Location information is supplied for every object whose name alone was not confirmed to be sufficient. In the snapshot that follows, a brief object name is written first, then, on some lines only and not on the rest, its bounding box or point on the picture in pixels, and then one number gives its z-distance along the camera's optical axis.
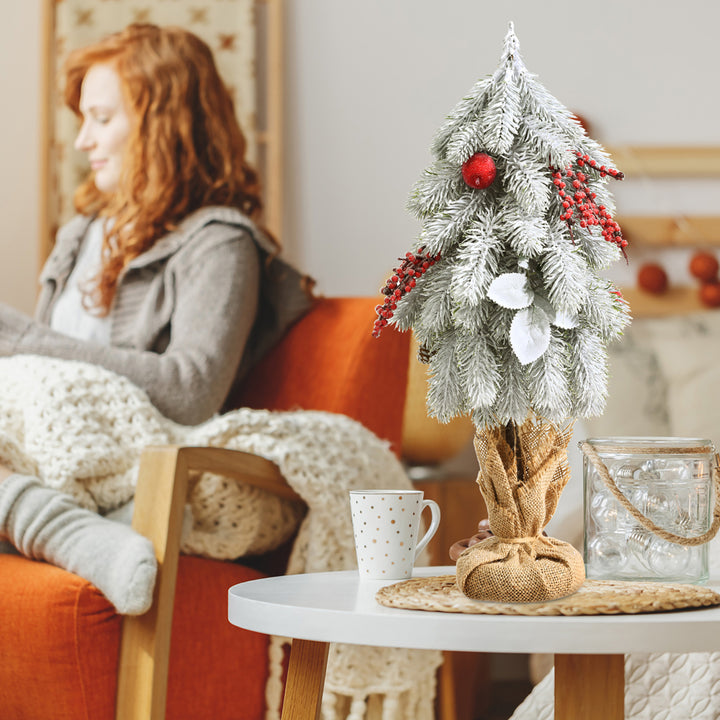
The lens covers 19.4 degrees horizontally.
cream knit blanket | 2.75
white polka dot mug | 2.21
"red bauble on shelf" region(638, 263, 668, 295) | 5.20
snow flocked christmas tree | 1.97
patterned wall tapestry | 4.96
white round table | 1.88
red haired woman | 3.10
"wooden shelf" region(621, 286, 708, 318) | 5.25
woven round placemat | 1.93
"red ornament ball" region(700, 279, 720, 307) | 5.16
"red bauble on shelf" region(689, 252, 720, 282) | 5.17
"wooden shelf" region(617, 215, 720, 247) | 5.27
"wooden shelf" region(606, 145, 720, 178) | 5.29
